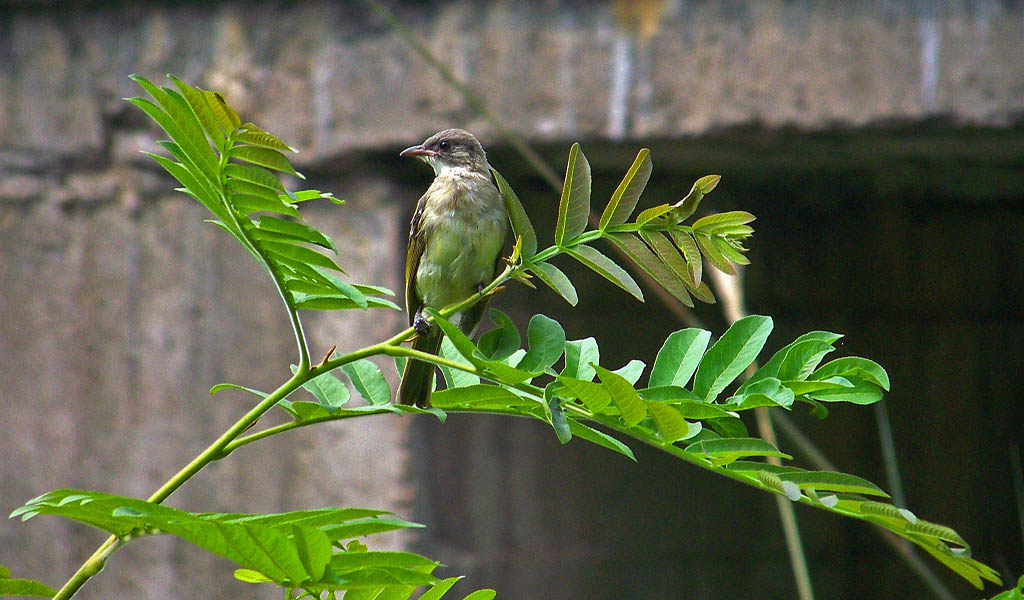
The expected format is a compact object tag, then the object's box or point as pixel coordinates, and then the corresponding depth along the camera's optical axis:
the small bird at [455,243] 8.19
